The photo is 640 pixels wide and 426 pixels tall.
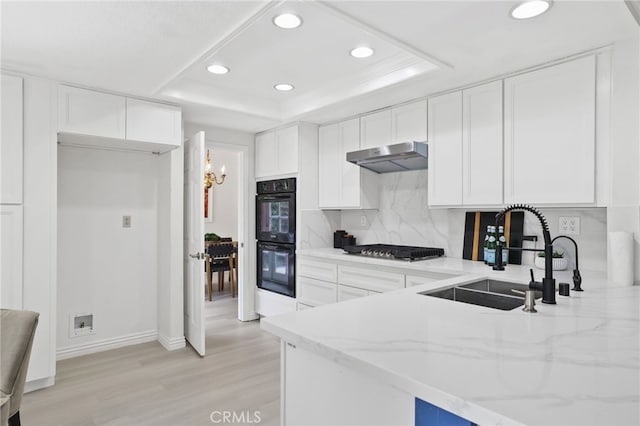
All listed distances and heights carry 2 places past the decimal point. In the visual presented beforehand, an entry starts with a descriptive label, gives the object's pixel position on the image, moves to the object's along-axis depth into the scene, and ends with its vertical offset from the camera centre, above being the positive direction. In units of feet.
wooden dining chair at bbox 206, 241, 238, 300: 18.21 -2.31
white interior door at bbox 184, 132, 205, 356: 10.74 -0.83
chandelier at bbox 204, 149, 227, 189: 21.75 +2.11
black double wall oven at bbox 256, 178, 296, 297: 13.08 -0.78
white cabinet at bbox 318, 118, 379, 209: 11.98 +1.25
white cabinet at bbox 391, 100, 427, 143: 10.15 +2.47
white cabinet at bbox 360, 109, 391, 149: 11.03 +2.47
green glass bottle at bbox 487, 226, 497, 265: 9.05 -0.87
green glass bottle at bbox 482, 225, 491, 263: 9.25 -0.76
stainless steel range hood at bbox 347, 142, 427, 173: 9.79 +1.52
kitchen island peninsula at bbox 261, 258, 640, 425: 2.46 -1.18
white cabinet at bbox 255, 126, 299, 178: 13.02 +2.15
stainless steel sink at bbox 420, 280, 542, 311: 6.09 -1.36
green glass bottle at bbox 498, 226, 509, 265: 9.14 -0.71
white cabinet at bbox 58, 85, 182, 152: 9.31 +2.37
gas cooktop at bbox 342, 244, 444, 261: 9.72 -1.03
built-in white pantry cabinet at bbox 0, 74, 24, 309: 8.37 +0.42
